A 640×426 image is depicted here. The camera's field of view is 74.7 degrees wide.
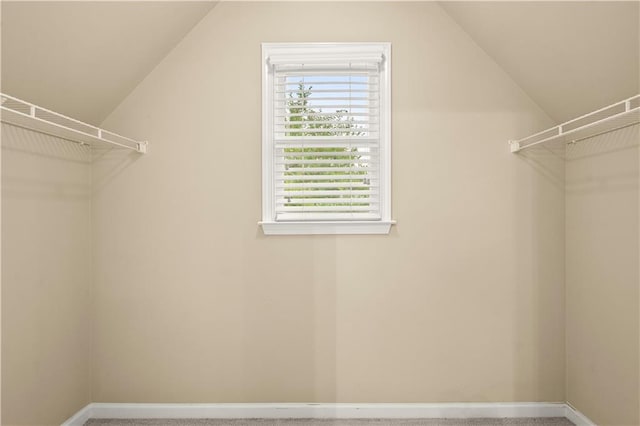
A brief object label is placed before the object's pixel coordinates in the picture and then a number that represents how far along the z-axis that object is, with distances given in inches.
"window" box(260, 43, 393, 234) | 94.2
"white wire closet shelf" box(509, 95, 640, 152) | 68.9
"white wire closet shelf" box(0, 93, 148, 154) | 68.2
